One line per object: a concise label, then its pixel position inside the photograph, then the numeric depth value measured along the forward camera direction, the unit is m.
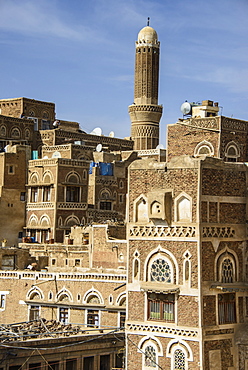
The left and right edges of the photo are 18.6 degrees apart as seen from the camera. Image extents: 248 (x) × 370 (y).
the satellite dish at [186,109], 41.22
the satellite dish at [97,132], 73.94
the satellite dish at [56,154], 61.61
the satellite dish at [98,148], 66.38
